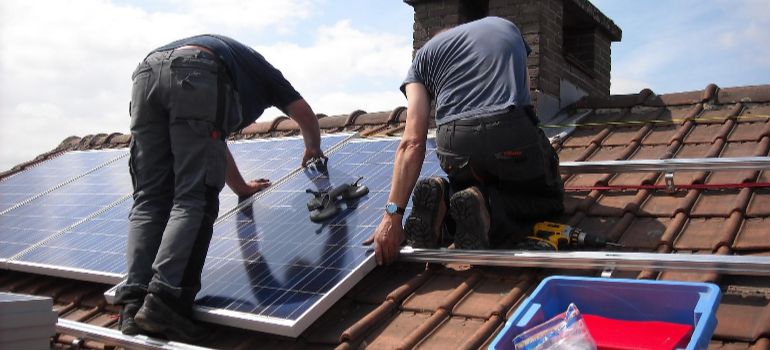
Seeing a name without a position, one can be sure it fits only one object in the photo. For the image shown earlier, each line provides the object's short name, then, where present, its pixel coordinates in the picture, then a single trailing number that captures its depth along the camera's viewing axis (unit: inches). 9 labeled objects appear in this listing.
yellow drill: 134.6
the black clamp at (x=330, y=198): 166.1
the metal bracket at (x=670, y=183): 153.9
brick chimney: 239.8
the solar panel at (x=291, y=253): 134.1
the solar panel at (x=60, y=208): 218.2
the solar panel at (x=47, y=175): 273.0
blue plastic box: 87.9
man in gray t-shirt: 143.3
